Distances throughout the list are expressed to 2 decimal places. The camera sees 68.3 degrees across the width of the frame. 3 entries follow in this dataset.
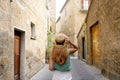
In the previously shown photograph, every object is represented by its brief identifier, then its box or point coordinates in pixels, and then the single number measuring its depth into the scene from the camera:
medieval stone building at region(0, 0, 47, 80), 2.09
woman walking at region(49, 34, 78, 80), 1.13
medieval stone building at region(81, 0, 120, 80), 3.16
